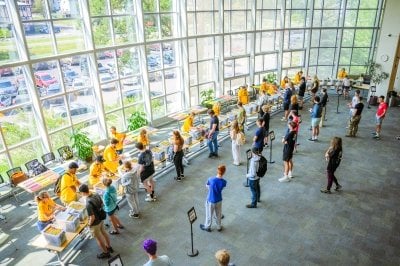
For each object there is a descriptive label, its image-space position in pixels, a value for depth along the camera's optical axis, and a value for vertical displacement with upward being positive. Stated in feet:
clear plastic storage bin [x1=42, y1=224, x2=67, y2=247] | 19.93 -12.58
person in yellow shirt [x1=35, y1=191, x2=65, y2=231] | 22.35 -12.49
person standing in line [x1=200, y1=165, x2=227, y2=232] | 22.11 -12.23
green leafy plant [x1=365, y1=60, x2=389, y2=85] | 52.14 -9.50
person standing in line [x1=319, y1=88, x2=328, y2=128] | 40.36 -10.17
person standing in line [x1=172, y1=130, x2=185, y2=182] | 29.47 -12.00
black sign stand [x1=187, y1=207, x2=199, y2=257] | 19.39 -11.41
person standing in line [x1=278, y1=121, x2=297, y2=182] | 28.68 -11.80
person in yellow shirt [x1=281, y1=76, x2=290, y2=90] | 53.30 -10.58
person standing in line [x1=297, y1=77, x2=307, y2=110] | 49.26 -10.95
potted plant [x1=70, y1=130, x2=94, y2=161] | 35.35 -12.88
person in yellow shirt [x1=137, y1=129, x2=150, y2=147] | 32.24 -11.19
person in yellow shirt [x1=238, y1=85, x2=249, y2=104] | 48.19 -11.04
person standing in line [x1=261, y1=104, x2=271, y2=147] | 36.27 -10.49
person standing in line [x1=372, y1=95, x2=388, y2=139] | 38.37 -11.49
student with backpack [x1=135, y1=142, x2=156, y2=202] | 26.63 -11.99
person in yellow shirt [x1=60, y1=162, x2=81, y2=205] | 24.17 -11.67
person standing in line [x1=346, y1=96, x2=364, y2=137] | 38.23 -12.46
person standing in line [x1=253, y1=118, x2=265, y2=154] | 30.82 -11.09
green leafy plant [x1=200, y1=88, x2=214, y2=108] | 51.70 -11.73
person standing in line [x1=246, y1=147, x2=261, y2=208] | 24.31 -12.12
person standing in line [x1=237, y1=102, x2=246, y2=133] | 37.66 -10.97
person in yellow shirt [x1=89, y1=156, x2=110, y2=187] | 26.43 -11.64
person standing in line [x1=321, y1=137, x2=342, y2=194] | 26.25 -11.50
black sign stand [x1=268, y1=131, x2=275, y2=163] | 31.70 -12.58
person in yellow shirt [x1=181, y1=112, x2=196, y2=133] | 36.60 -11.39
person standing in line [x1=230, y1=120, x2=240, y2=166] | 31.84 -12.21
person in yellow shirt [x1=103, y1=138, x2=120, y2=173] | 29.07 -11.68
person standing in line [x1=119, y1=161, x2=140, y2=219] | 24.22 -11.91
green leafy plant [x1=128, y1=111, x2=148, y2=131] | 42.01 -12.42
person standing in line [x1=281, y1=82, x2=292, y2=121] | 44.39 -10.86
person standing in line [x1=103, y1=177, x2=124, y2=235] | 21.95 -11.95
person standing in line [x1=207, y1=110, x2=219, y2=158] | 34.45 -12.09
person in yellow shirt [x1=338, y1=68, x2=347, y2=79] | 57.69 -10.25
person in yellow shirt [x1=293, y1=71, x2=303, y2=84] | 56.65 -10.28
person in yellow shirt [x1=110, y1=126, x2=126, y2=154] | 34.22 -12.03
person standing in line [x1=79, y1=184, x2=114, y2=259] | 19.98 -12.14
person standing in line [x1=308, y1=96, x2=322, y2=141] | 37.29 -11.11
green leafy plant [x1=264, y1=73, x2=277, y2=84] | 57.62 -10.57
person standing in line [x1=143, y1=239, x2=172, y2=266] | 14.52 -10.56
